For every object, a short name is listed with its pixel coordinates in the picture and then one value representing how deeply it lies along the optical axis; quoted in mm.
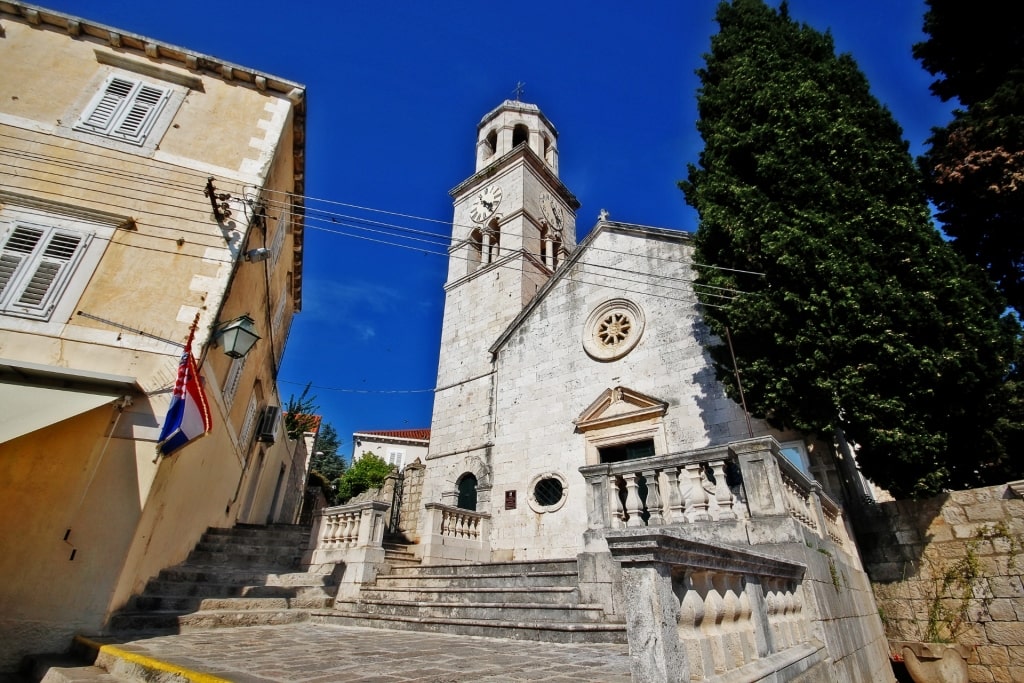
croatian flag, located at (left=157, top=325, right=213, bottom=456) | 5715
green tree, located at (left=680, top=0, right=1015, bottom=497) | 6996
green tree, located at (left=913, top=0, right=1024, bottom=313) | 8227
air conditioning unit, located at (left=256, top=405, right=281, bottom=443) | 12961
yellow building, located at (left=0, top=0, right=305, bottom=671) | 5258
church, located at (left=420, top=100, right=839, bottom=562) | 10250
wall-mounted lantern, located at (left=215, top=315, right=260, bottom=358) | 6715
